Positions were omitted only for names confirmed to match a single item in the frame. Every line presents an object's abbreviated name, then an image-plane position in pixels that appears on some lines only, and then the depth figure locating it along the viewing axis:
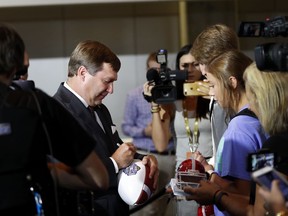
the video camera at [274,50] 3.20
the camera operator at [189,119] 5.34
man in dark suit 4.33
